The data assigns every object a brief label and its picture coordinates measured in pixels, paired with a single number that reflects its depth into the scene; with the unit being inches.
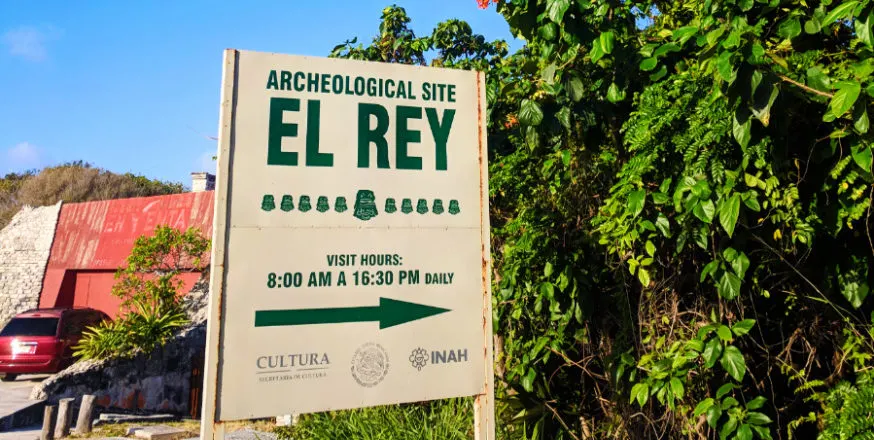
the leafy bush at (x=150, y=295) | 527.5
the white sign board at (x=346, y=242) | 118.6
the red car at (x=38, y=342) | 585.6
